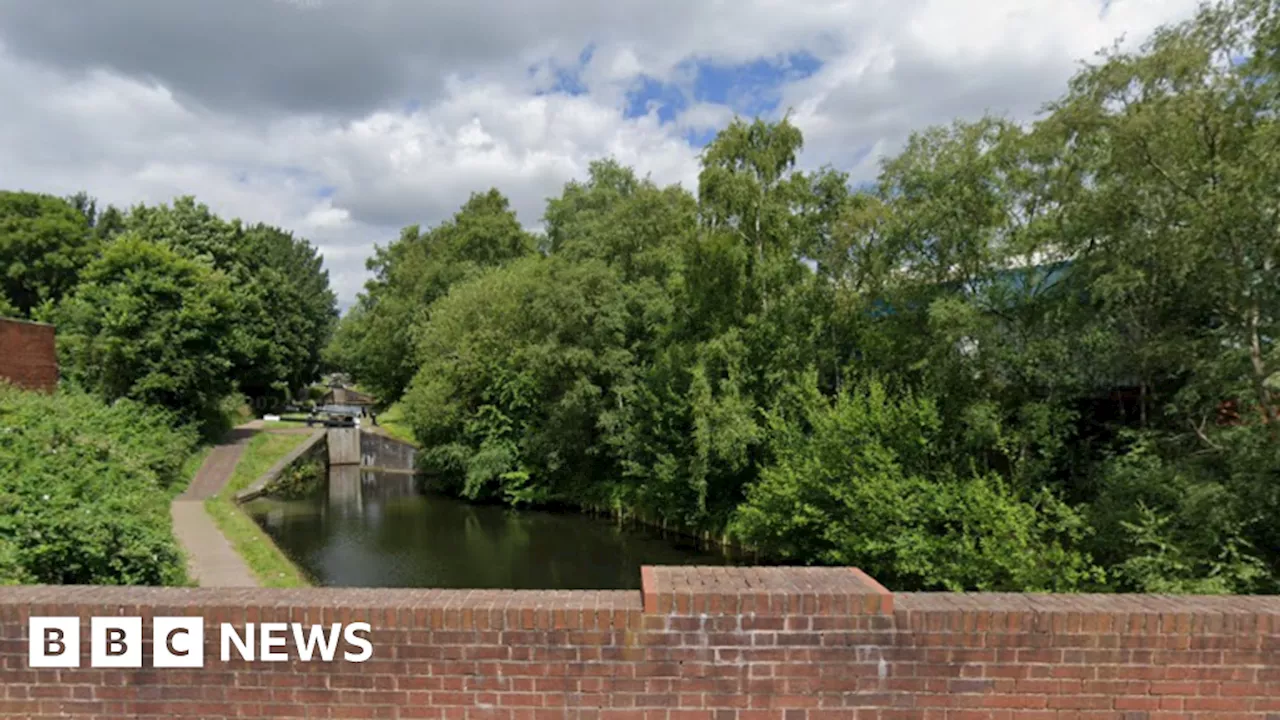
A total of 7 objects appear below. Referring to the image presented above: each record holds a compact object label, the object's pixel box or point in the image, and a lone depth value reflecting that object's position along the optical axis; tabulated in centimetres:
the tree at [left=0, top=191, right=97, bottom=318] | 3347
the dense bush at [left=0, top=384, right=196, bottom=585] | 694
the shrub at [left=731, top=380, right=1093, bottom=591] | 1066
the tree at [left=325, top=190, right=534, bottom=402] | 3522
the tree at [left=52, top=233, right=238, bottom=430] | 2084
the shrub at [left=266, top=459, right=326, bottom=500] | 2424
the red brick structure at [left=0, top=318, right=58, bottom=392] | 1755
